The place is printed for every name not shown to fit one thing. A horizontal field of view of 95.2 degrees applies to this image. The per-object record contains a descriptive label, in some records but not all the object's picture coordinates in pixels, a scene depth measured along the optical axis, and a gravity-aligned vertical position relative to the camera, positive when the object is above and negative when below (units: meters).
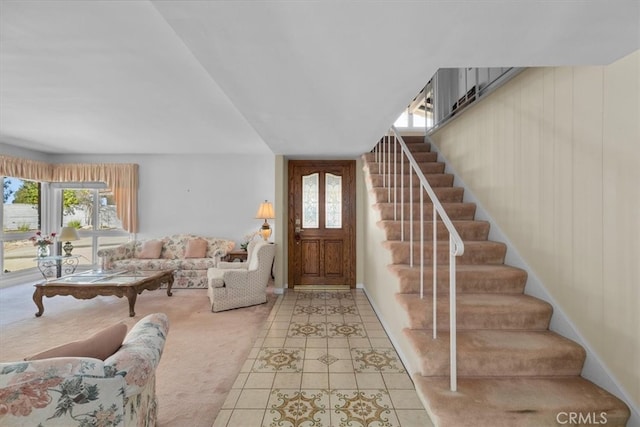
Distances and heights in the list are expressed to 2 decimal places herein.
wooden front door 5.06 -0.12
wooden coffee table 3.69 -0.92
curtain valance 5.99 +0.77
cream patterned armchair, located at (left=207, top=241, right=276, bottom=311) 3.92 -0.92
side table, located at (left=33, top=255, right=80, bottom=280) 5.46 -1.02
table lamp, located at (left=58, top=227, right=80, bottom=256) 4.86 -0.32
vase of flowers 5.20 -0.49
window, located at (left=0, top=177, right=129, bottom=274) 5.86 -0.04
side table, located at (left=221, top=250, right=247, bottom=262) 5.48 -0.78
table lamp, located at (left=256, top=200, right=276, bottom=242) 4.96 +0.06
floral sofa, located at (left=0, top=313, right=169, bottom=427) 1.00 -0.64
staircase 1.59 -0.87
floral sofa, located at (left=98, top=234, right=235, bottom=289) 5.06 -0.80
